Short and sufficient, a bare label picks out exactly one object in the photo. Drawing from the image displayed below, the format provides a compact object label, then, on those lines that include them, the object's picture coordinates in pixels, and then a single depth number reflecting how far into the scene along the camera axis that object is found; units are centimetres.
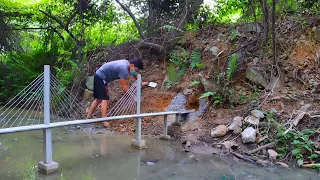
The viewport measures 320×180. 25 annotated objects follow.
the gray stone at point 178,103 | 607
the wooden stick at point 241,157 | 405
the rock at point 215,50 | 646
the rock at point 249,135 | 441
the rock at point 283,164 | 385
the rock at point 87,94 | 774
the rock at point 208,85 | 572
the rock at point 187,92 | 623
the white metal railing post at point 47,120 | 333
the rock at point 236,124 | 476
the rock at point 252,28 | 625
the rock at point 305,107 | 469
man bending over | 496
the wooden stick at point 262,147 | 425
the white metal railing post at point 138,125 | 461
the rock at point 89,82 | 790
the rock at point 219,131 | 479
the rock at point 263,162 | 390
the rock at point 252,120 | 469
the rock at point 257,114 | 475
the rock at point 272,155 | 403
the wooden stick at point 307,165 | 373
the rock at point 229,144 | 445
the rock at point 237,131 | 469
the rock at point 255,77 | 558
